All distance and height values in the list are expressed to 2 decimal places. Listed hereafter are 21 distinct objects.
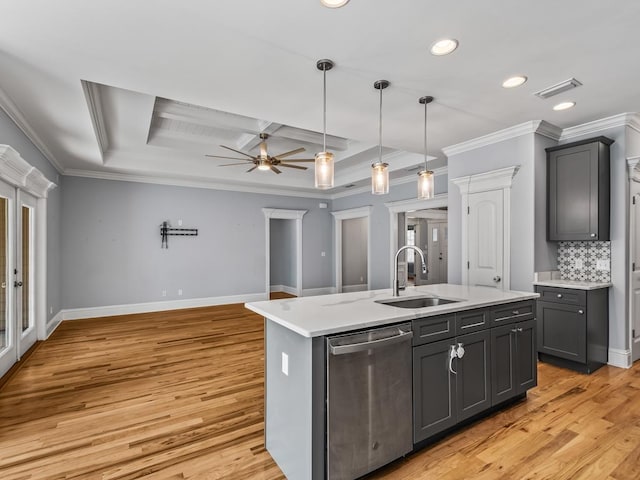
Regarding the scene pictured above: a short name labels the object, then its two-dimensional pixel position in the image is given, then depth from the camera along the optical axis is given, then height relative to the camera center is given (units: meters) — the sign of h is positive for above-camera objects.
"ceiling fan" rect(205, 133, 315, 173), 4.75 +1.12
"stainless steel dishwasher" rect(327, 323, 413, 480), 1.76 -0.87
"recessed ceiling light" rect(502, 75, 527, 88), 2.80 +1.32
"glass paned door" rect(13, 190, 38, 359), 3.81 -0.38
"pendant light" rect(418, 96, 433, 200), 2.98 +0.48
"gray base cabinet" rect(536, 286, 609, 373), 3.42 -0.91
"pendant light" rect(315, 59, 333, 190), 2.44 +0.52
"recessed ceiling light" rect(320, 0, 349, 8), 1.91 +1.32
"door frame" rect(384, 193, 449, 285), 6.39 +0.60
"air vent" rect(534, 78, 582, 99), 2.85 +1.30
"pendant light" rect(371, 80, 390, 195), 2.71 +0.49
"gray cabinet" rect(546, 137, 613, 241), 3.58 +0.53
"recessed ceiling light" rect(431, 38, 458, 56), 2.30 +1.33
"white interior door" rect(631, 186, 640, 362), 3.69 -0.36
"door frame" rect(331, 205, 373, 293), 8.61 -0.04
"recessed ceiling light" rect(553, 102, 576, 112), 3.27 +1.30
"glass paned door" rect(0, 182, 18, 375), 3.43 -0.41
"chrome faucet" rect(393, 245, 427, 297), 2.74 -0.36
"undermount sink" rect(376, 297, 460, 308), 2.62 -0.50
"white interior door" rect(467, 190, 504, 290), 4.10 +0.02
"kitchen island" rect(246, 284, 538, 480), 1.74 -0.75
